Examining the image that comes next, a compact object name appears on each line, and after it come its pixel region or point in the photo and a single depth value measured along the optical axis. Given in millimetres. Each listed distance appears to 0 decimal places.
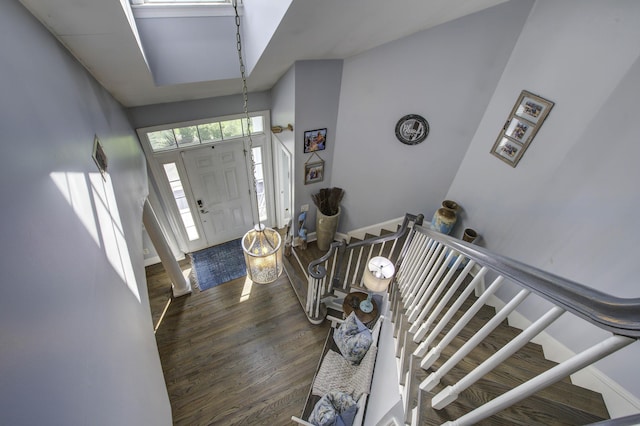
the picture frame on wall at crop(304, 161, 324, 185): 3975
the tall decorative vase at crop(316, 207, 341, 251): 4266
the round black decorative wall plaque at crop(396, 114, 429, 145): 3465
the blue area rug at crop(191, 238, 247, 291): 4500
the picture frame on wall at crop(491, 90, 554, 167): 2496
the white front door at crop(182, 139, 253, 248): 4195
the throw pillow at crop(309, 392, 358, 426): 2650
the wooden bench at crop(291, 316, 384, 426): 2790
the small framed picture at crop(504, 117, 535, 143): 2604
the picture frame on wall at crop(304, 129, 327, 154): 3678
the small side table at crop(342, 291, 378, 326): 3367
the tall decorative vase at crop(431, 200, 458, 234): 3445
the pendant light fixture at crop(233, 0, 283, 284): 2105
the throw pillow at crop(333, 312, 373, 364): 3042
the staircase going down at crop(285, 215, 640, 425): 752
